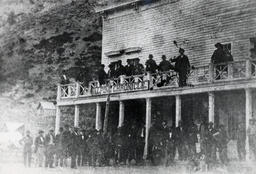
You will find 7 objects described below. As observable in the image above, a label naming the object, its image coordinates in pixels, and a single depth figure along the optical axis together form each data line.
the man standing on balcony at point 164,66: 18.45
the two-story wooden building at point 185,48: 16.71
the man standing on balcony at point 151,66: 18.98
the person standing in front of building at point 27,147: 19.27
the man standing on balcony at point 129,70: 20.38
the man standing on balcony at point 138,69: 20.39
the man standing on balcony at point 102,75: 20.98
